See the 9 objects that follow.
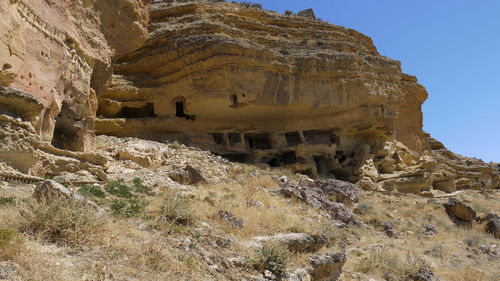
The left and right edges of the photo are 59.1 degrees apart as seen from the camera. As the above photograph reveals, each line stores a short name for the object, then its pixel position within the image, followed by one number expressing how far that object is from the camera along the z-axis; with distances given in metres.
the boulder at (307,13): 28.53
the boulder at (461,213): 14.34
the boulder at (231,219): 6.90
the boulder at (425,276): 7.35
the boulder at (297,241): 6.48
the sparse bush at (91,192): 6.77
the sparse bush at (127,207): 5.99
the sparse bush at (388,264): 7.55
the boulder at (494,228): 13.25
